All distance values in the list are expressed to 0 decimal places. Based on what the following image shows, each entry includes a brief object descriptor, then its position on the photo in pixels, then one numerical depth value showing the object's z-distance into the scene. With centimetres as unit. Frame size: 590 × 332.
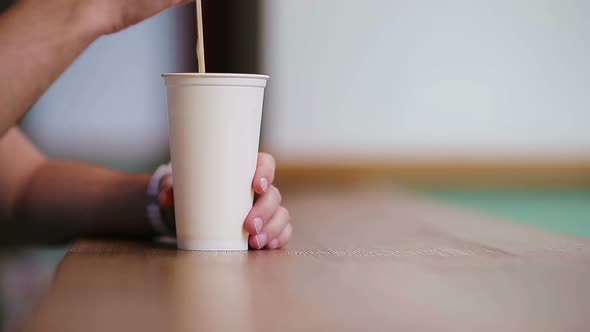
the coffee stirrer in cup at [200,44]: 85
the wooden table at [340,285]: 54
